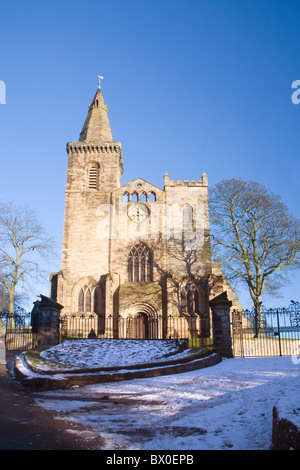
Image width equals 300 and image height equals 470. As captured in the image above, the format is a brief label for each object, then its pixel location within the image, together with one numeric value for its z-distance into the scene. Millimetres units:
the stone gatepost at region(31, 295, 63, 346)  14930
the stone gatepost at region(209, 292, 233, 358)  14219
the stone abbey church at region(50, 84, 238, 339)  28453
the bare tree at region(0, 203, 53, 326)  27828
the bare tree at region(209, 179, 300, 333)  25531
